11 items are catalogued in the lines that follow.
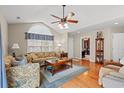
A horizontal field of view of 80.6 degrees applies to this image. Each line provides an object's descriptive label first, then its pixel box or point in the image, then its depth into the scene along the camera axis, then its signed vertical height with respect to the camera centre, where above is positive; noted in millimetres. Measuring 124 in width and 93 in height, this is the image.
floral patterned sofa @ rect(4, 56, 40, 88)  1701 -704
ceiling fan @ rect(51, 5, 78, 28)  2390 +837
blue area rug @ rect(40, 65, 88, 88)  2164 -1073
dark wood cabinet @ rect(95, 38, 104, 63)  4006 -237
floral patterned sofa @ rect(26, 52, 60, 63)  3442 -509
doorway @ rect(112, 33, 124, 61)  3500 -15
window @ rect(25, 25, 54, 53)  3777 +389
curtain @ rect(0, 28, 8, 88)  1293 -538
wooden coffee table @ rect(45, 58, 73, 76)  2848 -682
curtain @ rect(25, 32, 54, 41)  3727 +531
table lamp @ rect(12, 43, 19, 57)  3257 +18
